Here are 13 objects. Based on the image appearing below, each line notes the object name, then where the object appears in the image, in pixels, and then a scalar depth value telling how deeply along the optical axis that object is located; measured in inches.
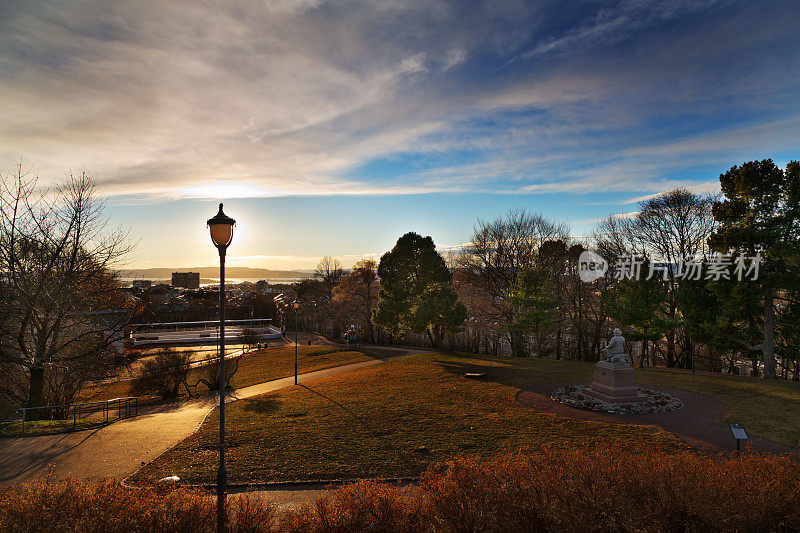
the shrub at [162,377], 886.4
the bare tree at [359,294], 1945.1
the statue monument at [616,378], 611.8
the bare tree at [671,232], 1190.9
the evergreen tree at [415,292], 1178.6
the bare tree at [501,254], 1440.7
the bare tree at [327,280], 2374.8
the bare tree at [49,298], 624.1
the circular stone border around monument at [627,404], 578.9
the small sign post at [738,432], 351.7
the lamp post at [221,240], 275.3
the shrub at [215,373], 896.9
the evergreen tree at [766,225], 858.1
